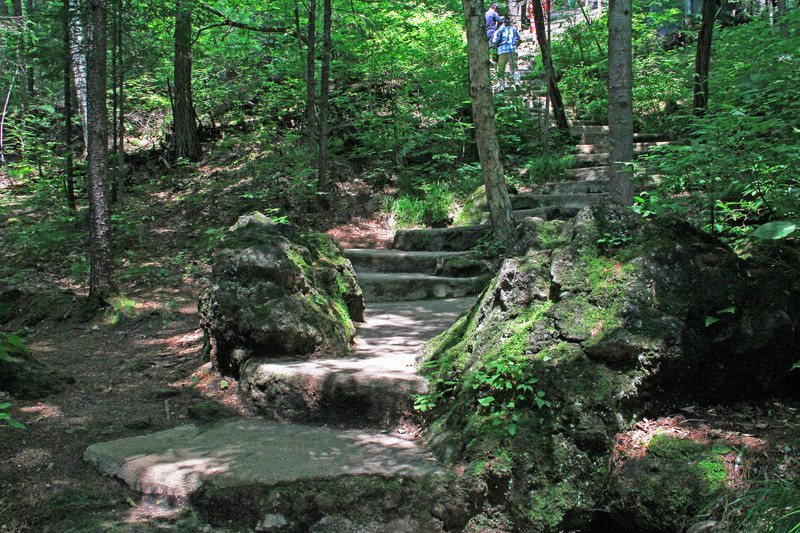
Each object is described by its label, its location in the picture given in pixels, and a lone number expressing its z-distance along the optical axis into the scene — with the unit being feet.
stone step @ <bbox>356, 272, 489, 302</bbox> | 22.90
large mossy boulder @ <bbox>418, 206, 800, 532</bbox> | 8.75
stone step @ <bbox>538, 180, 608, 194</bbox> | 30.07
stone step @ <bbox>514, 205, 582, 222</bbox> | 26.48
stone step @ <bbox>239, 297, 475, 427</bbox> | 11.78
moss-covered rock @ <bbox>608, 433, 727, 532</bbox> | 7.93
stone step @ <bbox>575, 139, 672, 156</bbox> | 37.30
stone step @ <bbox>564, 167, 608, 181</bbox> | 31.60
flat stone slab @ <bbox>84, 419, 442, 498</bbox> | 9.17
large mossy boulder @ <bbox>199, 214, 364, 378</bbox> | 13.94
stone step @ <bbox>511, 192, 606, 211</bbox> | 28.79
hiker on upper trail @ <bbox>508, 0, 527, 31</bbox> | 65.29
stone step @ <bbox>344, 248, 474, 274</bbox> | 25.48
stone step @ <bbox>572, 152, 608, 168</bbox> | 34.63
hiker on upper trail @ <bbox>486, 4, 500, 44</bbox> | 40.83
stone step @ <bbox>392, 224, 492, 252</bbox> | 27.25
